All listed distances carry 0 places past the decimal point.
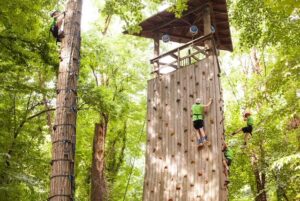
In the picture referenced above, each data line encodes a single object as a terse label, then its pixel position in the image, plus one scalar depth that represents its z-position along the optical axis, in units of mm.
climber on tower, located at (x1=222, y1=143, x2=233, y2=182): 7621
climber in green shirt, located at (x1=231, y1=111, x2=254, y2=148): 9117
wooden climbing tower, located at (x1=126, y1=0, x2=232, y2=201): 7438
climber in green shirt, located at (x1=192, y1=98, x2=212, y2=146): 7605
